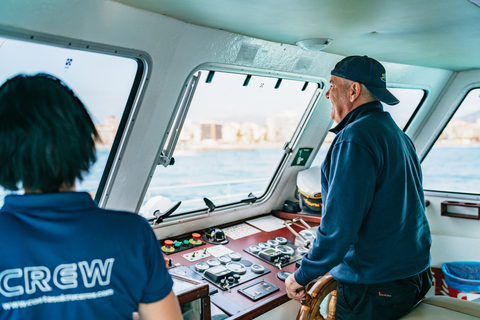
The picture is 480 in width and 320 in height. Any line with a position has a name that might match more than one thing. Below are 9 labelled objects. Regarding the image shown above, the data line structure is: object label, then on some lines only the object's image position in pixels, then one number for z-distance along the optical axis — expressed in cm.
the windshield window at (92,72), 161
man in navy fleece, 145
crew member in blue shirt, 70
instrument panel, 183
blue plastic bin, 323
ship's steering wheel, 163
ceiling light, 224
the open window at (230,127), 223
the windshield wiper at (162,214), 240
